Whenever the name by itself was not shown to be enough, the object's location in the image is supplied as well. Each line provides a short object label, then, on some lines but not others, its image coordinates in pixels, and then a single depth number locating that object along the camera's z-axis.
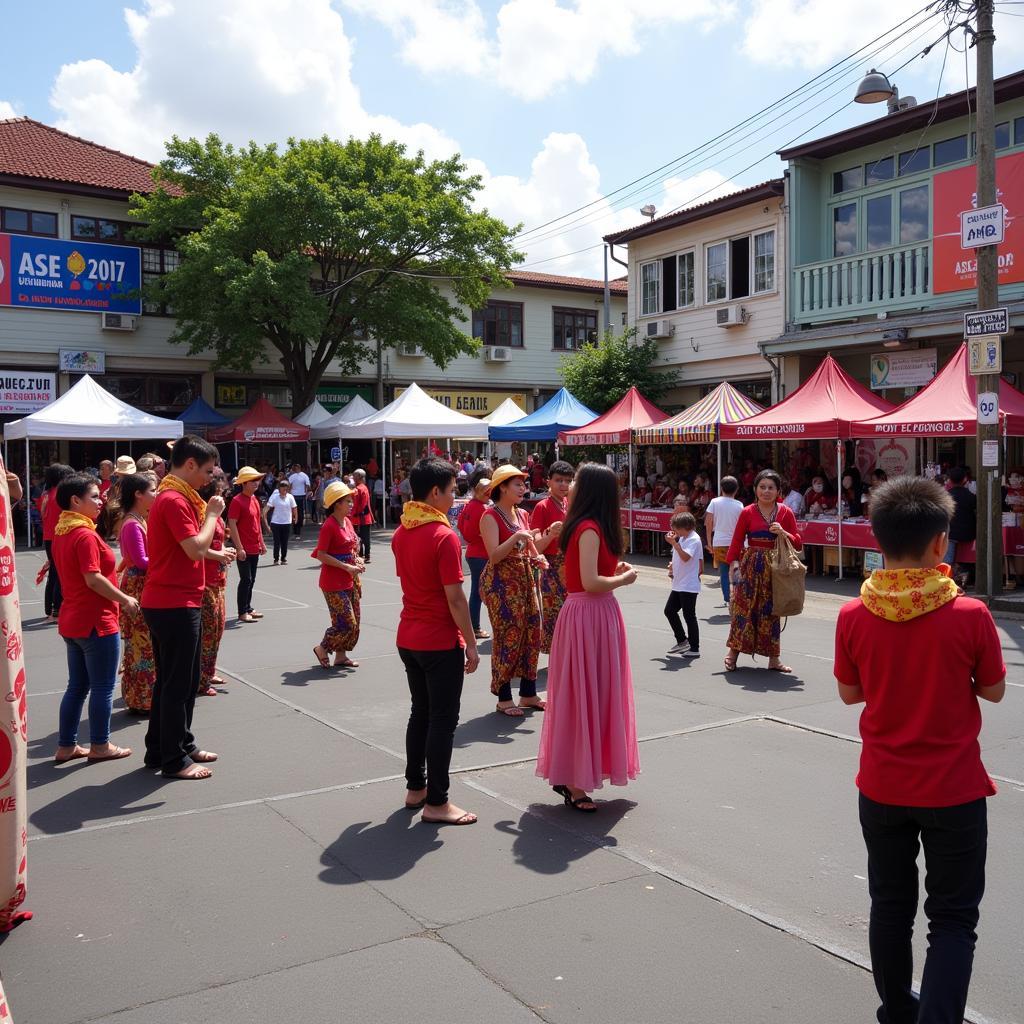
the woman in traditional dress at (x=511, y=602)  7.66
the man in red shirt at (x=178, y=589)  5.95
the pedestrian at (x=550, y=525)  8.39
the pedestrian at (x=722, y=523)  12.92
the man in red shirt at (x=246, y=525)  11.12
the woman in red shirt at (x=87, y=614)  6.23
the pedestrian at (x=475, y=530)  9.72
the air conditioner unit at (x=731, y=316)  23.03
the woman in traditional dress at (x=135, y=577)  7.42
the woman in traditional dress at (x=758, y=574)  9.07
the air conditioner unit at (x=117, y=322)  28.81
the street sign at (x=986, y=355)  12.43
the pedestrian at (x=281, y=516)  18.53
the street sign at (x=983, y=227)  12.25
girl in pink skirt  5.39
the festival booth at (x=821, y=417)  15.65
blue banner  27.25
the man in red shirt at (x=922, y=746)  3.00
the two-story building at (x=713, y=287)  22.39
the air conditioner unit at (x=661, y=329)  25.30
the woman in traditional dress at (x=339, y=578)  9.45
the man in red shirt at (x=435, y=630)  5.26
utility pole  12.69
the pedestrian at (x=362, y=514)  16.48
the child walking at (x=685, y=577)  10.03
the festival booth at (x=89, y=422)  21.61
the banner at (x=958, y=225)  16.55
